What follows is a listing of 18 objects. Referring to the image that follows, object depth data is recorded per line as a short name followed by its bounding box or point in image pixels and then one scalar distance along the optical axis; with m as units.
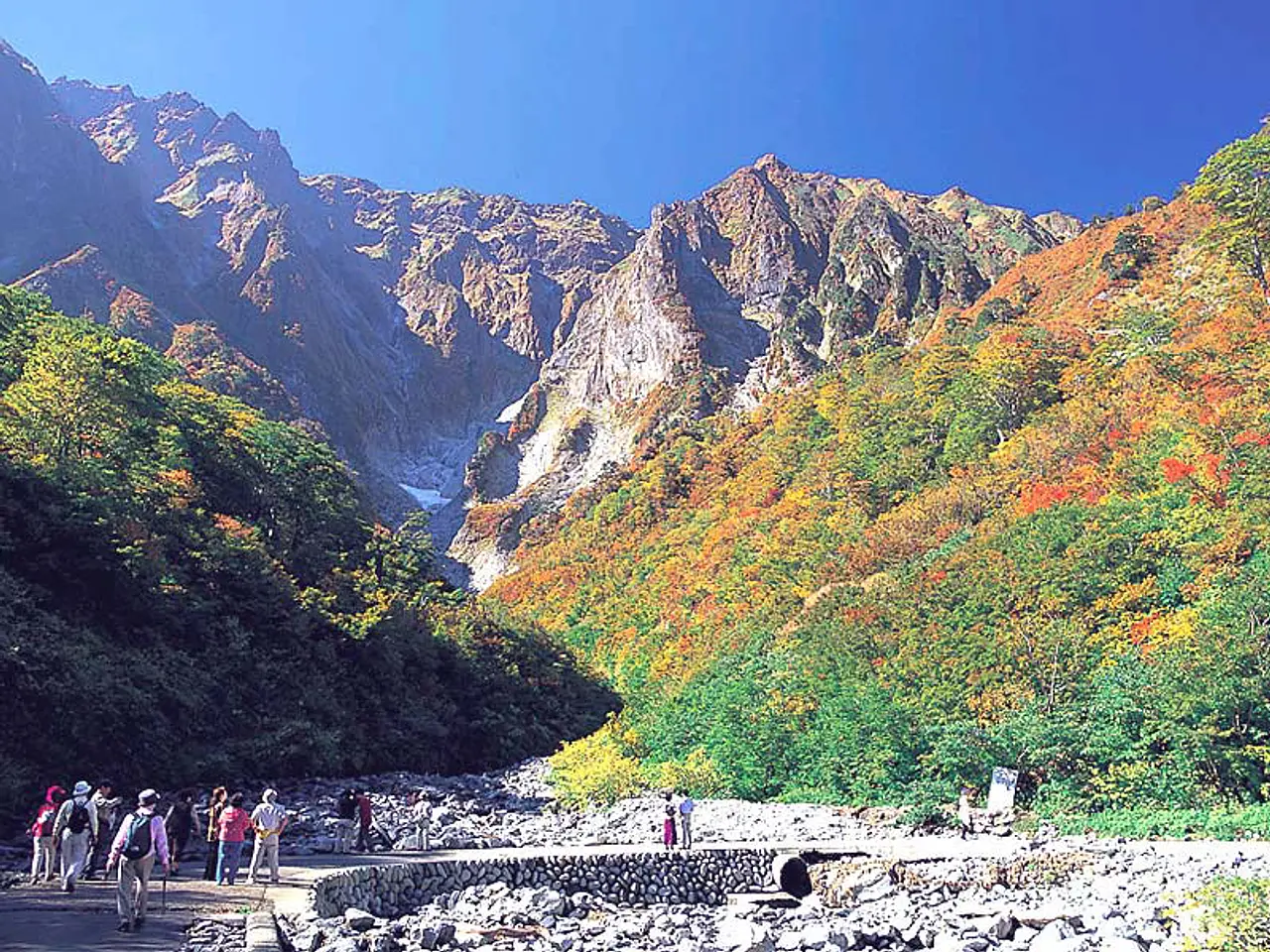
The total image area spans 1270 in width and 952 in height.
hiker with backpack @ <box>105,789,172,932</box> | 9.29
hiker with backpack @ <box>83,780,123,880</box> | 12.30
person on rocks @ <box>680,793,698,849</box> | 17.72
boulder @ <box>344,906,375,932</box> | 11.21
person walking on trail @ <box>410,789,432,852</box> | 17.70
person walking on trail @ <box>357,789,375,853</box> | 16.59
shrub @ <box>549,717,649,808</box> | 25.25
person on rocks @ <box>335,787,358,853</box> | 16.55
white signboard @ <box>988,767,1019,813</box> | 19.53
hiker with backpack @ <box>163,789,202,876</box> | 13.77
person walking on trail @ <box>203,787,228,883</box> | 12.75
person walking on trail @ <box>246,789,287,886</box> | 12.29
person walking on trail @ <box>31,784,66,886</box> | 11.88
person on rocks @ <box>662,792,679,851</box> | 17.58
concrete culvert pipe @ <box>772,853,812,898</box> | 16.25
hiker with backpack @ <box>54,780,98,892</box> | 11.29
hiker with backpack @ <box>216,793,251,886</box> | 11.95
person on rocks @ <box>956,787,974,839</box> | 18.94
